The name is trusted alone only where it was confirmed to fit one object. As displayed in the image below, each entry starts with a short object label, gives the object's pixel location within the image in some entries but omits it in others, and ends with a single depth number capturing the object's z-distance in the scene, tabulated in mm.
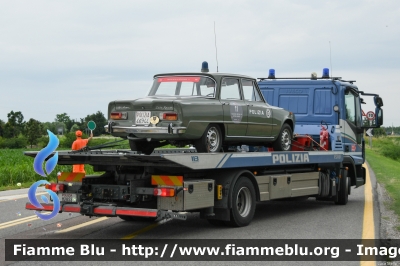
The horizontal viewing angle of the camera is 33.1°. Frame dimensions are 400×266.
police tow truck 10031
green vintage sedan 10883
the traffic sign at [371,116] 16578
